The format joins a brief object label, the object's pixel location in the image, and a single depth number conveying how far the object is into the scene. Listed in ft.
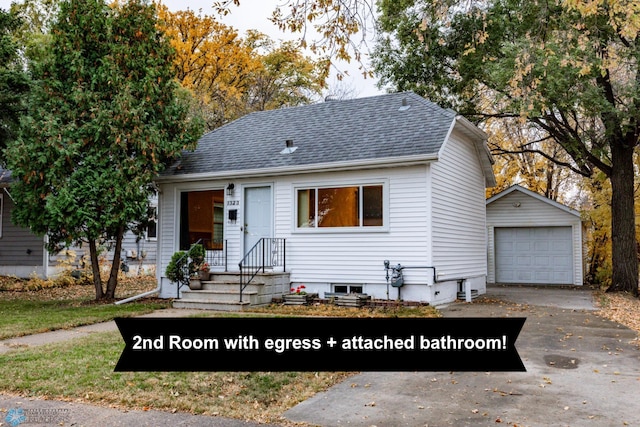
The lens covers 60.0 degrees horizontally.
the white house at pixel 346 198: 38.19
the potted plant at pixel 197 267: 40.52
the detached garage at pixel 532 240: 59.21
